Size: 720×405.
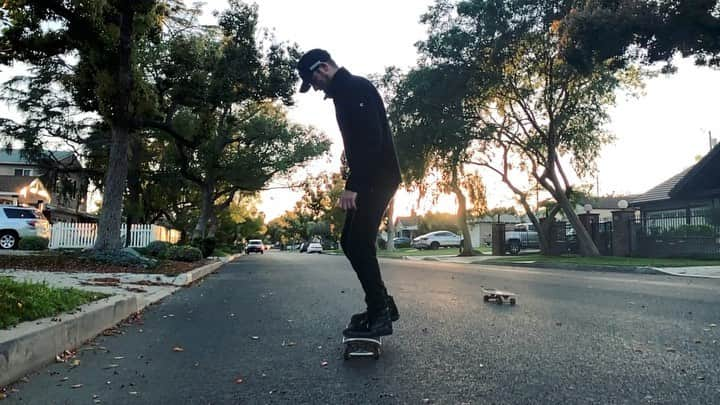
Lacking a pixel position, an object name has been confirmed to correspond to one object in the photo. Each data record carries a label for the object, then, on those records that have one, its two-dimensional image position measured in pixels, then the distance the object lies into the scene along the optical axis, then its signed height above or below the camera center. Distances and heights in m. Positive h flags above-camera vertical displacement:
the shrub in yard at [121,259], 12.70 -0.51
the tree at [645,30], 13.30 +5.75
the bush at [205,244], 22.59 -0.19
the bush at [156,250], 16.80 -0.36
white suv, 21.08 +0.39
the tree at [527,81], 22.73 +7.35
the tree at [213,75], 16.73 +5.56
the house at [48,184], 31.67 +3.50
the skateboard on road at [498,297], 6.63 -0.63
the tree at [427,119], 24.53 +6.00
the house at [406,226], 91.50 +3.23
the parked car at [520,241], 33.56 +0.40
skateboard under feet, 3.62 -0.71
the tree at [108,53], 13.38 +4.75
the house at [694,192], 24.98 +2.96
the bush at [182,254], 16.73 -0.47
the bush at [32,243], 19.81 -0.28
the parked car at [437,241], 53.25 +0.45
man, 3.84 +0.54
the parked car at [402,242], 66.19 +0.25
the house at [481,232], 72.19 +1.94
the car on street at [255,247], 59.58 -0.76
